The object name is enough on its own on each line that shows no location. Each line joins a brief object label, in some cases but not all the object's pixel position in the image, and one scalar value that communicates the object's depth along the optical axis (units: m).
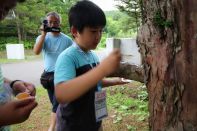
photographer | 2.38
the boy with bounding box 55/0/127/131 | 1.12
